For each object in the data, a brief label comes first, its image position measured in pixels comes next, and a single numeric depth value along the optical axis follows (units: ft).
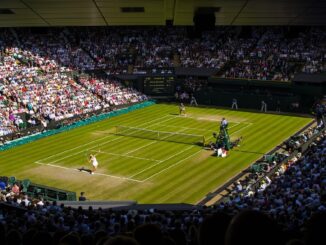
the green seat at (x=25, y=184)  76.51
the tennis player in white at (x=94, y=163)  90.84
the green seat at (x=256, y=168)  84.55
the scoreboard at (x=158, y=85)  178.60
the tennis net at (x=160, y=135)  115.14
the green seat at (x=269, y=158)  89.35
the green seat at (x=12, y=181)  77.48
